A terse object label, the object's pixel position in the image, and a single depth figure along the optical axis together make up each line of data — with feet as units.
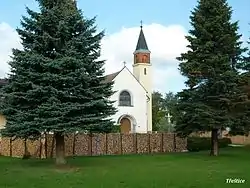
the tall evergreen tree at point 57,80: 44.20
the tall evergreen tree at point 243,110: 63.26
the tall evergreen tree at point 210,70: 62.65
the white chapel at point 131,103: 122.27
